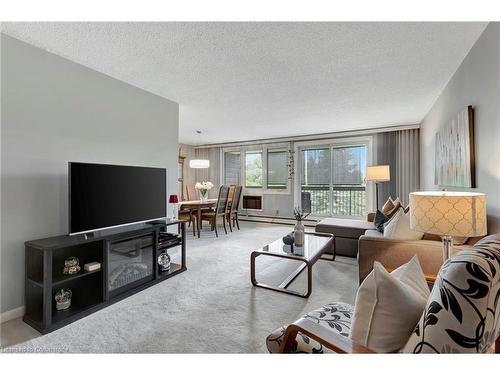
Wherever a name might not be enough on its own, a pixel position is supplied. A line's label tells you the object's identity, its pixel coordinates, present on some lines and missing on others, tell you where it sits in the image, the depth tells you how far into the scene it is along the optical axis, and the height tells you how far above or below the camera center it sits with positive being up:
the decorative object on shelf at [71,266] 2.09 -0.65
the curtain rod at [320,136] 5.00 +1.25
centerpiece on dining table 5.76 +0.00
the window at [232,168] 7.43 +0.64
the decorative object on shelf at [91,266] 2.17 -0.68
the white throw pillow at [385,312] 0.93 -0.47
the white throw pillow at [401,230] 2.35 -0.41
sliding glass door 5.73 +0.21
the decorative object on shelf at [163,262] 2.92 -0.86
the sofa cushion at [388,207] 3.66 -0.28
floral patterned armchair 0.77 -0.39
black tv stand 1.92 -0.74
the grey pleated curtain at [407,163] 4.92 +0.51
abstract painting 2.10 +0.36
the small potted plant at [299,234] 2.91 -0.53
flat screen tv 2.15 -0.06
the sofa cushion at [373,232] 3.16 -0.58
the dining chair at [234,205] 5.64 -0.38
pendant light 6.04 +0.64
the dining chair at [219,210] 5.19 -0.46
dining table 5.16 -0.36
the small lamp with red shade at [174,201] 3.35 -0.16
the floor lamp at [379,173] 4.47 +0.28
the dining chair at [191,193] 6.41 -0.11
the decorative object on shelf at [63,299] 2.05 -0.92
